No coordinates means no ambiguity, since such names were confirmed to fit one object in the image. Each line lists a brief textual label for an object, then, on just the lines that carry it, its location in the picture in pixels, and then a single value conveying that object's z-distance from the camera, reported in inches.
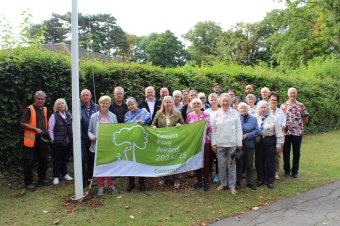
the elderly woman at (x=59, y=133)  299.7
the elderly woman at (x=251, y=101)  338.8
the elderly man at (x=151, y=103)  321.7
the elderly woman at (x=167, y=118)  292.7
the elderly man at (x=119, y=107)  301.3
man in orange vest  284.7
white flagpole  243.4
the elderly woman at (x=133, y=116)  287.7
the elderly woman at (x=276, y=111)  319.6
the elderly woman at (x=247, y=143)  296.0
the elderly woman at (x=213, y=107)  299.0
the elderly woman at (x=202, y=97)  354.9
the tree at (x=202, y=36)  2772.6
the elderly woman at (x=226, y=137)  277.0
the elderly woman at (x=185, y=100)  359.6
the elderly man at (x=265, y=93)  350.3
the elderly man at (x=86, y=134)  294.4
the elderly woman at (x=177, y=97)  331.6
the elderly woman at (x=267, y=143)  301.7
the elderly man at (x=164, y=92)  342.8
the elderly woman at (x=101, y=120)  277.6
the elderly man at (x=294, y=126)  332.2
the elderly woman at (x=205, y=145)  289.4
